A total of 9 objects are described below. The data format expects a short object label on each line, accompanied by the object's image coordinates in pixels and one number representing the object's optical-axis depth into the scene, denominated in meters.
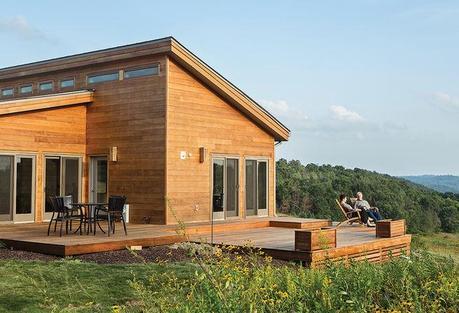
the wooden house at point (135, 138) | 12.73
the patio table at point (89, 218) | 10.19
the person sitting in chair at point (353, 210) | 13.64
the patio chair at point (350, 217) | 13.75
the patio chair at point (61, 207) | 9.94
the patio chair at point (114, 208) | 9.95
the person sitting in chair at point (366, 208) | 13.70
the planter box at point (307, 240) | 8.41
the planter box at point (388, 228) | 10.84
